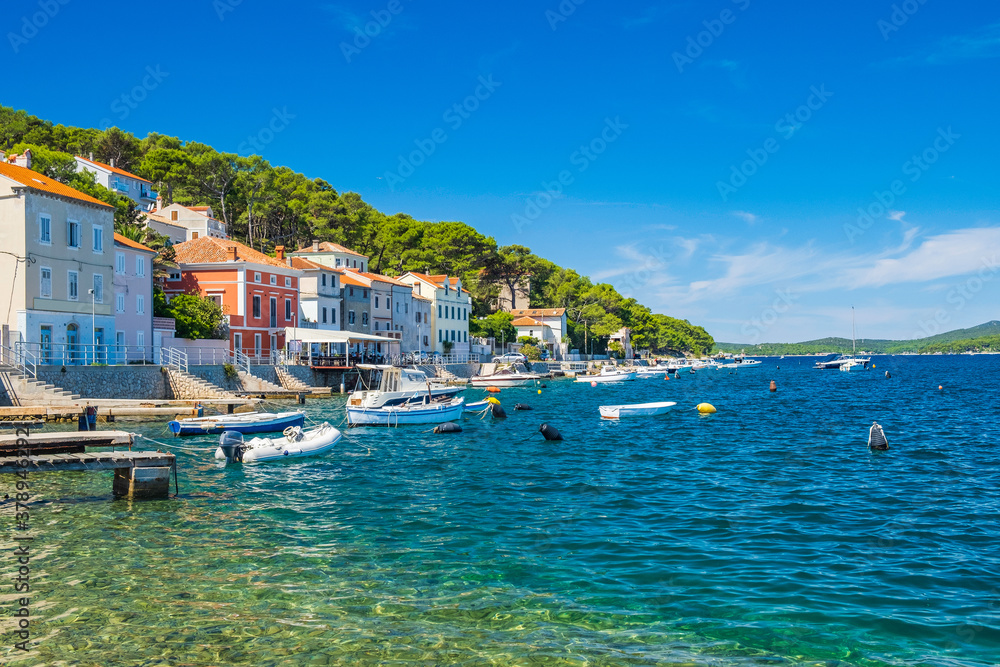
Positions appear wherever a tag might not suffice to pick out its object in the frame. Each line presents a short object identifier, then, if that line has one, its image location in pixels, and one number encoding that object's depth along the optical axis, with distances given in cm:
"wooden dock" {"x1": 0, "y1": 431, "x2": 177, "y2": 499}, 1559
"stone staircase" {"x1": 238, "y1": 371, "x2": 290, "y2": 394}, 4800
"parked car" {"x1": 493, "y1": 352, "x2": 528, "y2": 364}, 8986
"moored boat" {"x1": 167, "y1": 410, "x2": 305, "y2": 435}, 3006
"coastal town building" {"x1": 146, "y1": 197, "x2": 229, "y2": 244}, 7212
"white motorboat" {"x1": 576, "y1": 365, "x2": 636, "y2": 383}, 8375
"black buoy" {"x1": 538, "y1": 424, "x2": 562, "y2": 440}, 3080
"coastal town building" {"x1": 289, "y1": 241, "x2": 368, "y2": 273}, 7650
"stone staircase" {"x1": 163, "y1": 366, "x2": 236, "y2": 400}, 4072
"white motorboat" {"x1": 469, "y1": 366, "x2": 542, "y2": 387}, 7469
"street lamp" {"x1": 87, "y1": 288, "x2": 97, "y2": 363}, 3998
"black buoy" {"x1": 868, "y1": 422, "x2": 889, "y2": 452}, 2712
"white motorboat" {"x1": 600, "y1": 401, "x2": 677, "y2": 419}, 4050
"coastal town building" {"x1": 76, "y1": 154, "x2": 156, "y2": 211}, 7388
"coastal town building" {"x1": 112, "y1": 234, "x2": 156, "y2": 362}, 4481
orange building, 5634
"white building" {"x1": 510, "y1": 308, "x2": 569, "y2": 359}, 11662
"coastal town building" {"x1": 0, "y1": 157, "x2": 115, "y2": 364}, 3681
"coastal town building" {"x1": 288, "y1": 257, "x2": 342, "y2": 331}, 6575
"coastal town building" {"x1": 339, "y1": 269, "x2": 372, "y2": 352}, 7238
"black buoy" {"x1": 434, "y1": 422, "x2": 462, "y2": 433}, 3412
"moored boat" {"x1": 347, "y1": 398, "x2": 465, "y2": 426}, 3550
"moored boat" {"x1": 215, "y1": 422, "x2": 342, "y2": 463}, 2394
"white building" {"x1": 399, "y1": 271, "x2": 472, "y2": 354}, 8675
